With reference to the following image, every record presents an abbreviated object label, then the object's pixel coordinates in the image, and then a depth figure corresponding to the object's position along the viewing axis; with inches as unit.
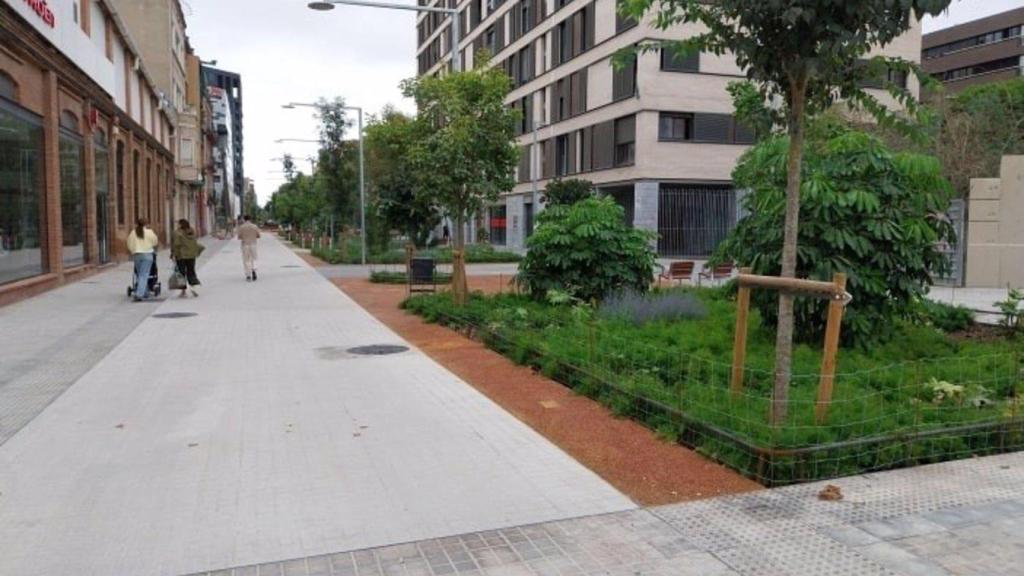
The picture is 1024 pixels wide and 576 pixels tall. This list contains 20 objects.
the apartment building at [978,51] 2716.5
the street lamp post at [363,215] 1099.5
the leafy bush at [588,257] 491.5
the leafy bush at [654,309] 411.2
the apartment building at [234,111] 6344.5
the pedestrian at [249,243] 845.8
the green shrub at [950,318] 395.5
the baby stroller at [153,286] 630.5
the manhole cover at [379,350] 398.0
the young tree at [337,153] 1234.6
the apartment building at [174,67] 1866.4
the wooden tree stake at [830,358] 211.8
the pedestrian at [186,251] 668.1
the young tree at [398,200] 752.5
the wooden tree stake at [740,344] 249.4
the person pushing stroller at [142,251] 621.9
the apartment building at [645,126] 1407.5
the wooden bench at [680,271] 729.6
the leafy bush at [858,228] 311.0
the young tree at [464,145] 553.6
